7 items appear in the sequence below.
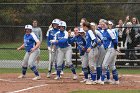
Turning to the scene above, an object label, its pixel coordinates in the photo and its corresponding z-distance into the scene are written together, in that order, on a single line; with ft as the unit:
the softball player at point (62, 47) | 52.65
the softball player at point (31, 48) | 52.28
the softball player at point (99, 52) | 48.88
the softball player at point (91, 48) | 48.24
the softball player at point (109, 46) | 48.55
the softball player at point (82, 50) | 50.31
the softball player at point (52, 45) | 54.03
